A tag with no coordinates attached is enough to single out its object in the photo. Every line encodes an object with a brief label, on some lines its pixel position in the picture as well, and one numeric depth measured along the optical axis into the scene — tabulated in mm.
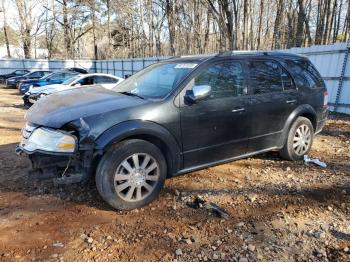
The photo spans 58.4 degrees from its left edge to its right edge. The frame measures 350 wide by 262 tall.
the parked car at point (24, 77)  22375
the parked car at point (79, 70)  21452
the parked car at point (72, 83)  11328
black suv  3350
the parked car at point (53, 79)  15327
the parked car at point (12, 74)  27719
